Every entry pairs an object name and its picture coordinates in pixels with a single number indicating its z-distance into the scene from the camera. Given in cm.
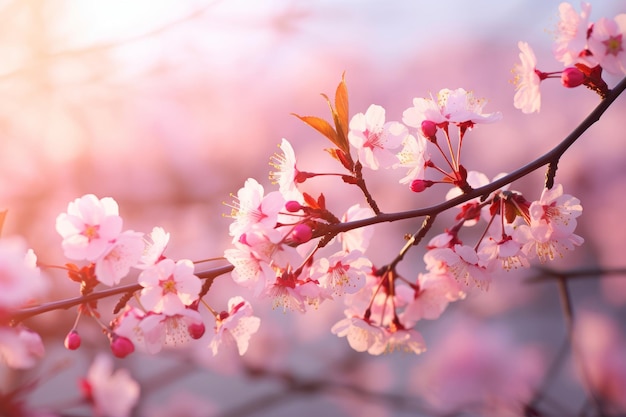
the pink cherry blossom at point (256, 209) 116
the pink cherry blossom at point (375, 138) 119
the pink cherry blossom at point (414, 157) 119
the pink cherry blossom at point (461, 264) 119
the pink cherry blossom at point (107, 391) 134
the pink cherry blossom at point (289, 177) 118
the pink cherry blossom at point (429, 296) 123
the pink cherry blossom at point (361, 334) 122
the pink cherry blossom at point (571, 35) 119
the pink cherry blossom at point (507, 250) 119
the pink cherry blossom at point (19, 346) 112
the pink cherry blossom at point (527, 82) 121
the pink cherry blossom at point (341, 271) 119
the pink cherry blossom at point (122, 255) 117
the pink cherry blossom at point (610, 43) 118
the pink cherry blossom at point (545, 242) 118
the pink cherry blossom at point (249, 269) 116
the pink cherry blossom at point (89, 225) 117
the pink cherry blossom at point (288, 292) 118
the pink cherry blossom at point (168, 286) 117
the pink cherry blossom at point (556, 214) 118
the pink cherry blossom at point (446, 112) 118
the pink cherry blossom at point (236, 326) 119
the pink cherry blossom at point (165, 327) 117
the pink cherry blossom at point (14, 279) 112
